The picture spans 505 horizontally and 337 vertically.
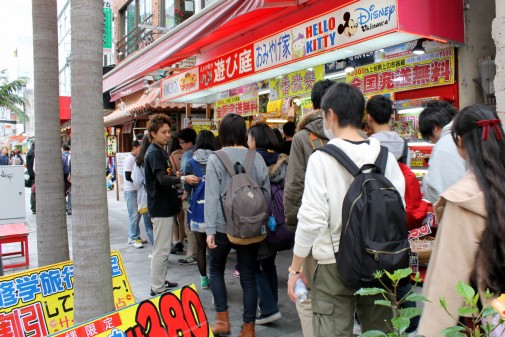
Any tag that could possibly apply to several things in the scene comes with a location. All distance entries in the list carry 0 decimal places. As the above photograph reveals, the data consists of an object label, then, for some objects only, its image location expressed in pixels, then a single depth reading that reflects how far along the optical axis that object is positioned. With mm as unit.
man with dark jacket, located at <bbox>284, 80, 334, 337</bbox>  3021
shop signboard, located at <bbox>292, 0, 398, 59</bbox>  3852
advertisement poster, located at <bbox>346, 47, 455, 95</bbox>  4945
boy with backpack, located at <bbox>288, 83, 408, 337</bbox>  2020
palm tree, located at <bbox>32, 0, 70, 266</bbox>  3439
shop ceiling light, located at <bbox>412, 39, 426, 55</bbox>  4957
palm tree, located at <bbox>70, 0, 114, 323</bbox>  2303
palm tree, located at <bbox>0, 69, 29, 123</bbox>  26109
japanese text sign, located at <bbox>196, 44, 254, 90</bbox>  5938
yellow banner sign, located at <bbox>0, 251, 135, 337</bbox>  3070
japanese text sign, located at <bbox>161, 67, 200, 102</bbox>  7500
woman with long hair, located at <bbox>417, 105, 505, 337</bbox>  1533
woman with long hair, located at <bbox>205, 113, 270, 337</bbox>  3508
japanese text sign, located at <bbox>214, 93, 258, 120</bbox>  8367
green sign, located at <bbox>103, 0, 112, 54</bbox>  16239
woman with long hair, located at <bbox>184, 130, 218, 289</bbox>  4379
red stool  6262
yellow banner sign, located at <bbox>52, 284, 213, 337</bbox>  2348
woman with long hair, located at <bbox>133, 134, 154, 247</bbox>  6488
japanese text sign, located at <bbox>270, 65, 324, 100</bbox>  6469
